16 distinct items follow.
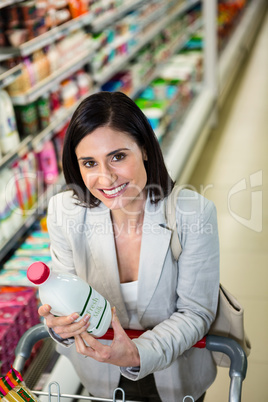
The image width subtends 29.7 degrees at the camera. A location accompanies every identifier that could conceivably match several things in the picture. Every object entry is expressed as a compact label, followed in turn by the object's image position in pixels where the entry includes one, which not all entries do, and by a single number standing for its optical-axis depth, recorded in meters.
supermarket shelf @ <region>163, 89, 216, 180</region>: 4.46
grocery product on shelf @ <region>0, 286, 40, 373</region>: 2.12
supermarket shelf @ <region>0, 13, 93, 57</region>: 2.66
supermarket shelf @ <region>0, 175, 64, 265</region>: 2.63
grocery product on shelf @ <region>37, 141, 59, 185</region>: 3.26
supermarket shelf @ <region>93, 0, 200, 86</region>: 4.03
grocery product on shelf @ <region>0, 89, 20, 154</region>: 2.71
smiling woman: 1.42
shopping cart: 1.38
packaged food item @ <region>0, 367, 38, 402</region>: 1.24
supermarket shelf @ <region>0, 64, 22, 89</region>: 2.47
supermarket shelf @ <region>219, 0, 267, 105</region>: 7.18
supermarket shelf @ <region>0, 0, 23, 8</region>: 2.47
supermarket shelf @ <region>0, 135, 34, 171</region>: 2.59
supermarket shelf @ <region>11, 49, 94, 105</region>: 2.86
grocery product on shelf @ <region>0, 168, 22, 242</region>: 2.69
